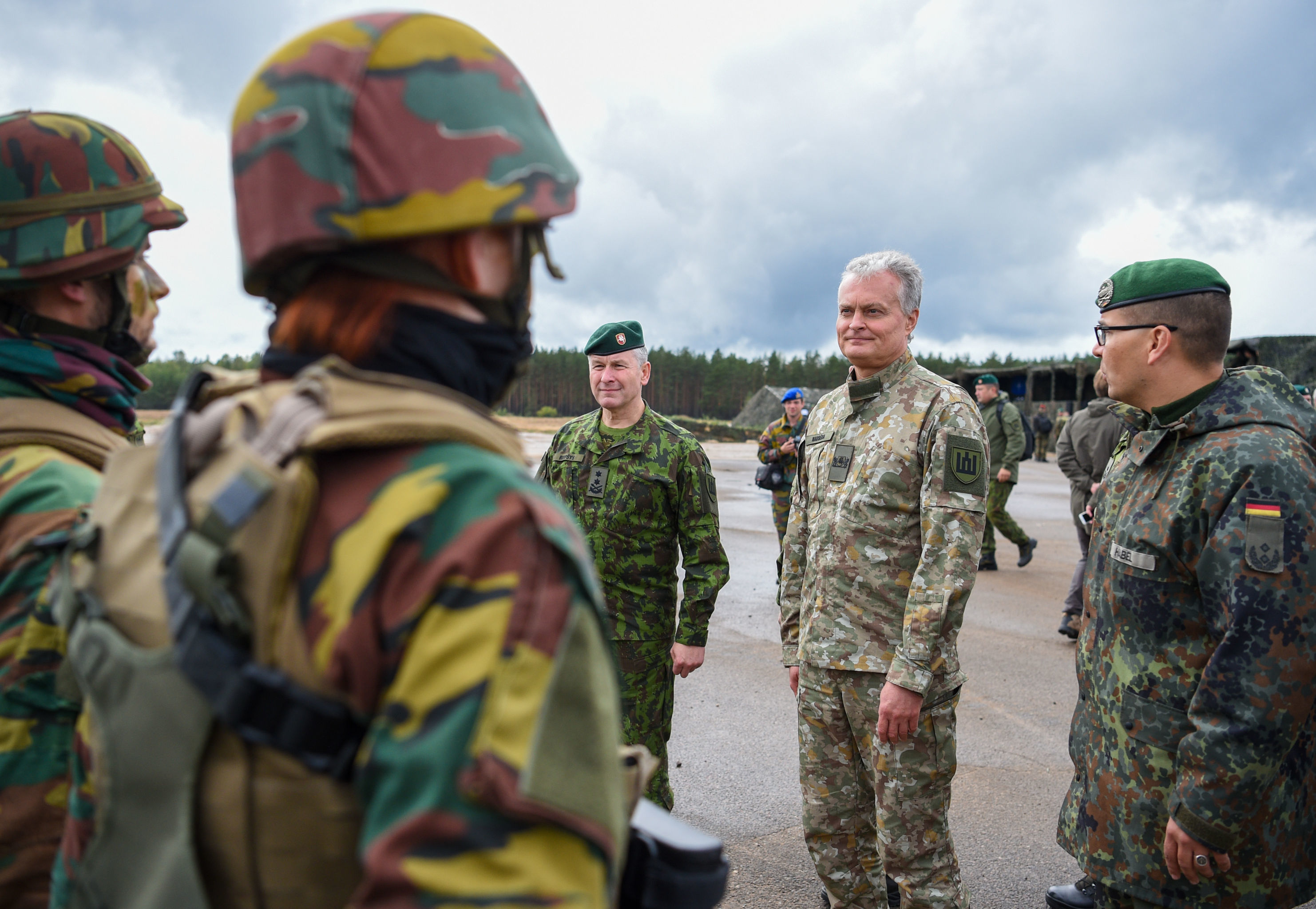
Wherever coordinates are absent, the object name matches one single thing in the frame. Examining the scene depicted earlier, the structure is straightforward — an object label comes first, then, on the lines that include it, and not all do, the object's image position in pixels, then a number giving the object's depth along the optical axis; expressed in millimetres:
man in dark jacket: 6918
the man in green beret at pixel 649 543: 3836
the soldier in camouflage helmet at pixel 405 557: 815
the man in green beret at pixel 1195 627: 2084
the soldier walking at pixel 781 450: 7566
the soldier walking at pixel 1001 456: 9516
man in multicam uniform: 2891
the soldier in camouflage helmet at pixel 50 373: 1533
